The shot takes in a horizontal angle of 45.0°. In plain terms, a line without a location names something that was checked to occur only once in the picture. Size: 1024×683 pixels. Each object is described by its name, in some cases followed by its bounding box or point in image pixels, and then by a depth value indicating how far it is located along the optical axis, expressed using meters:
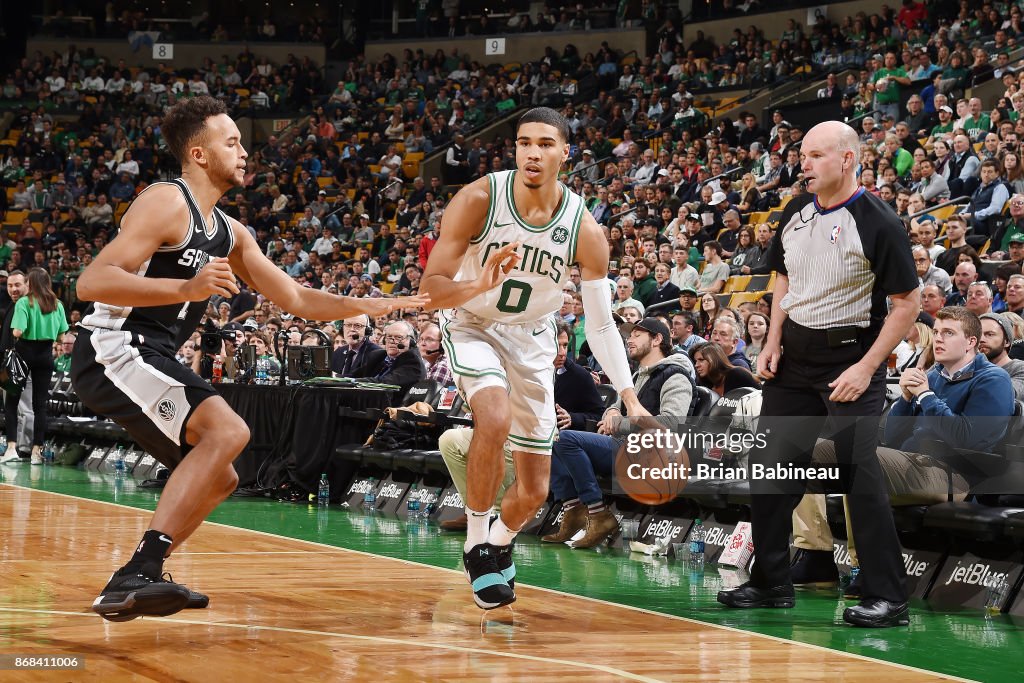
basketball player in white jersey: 5.03
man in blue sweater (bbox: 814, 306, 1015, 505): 5.72
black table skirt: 10.18
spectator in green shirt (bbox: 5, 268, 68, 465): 12.75
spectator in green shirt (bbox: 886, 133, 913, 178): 14.30
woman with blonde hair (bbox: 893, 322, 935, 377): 7.00
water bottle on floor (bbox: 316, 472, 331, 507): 10.15
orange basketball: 6.43
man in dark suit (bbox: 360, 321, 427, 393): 10.39
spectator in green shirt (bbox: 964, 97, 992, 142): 14.13
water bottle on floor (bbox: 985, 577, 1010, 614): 5.65
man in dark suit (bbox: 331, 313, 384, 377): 11.12
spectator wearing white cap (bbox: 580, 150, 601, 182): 20.75
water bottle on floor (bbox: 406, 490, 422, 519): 9.39
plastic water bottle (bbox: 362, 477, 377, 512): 9.90
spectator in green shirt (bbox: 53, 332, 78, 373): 15.96
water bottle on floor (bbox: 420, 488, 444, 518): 9.29
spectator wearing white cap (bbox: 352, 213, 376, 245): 22.86
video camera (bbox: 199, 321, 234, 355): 9.45
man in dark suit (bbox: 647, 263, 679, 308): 12.90
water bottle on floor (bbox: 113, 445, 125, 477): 13.03
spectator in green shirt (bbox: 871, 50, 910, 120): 16.81
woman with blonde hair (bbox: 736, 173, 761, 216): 16.12
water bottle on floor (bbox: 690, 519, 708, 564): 7.34
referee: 5.16
